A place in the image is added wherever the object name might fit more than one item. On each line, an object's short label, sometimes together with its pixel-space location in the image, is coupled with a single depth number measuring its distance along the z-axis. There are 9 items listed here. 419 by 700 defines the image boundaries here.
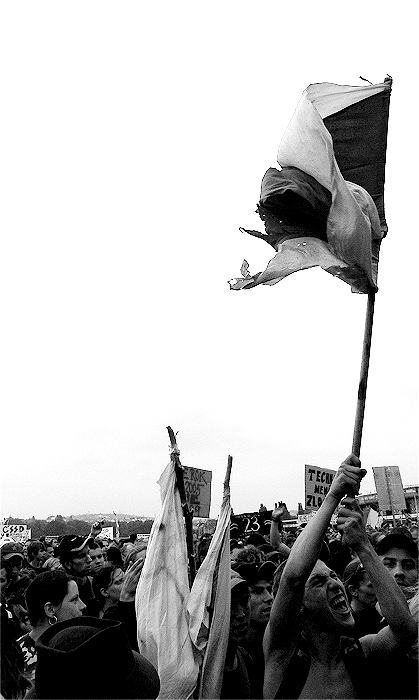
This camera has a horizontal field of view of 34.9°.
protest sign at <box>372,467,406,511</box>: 10.54
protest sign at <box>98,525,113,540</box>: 17.53
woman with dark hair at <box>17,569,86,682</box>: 3.66
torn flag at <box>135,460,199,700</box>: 2.63
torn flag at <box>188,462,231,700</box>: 2.70
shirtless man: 2.63
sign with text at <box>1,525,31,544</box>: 19.62
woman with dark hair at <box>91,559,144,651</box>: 3.49
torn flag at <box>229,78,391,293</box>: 3.35
